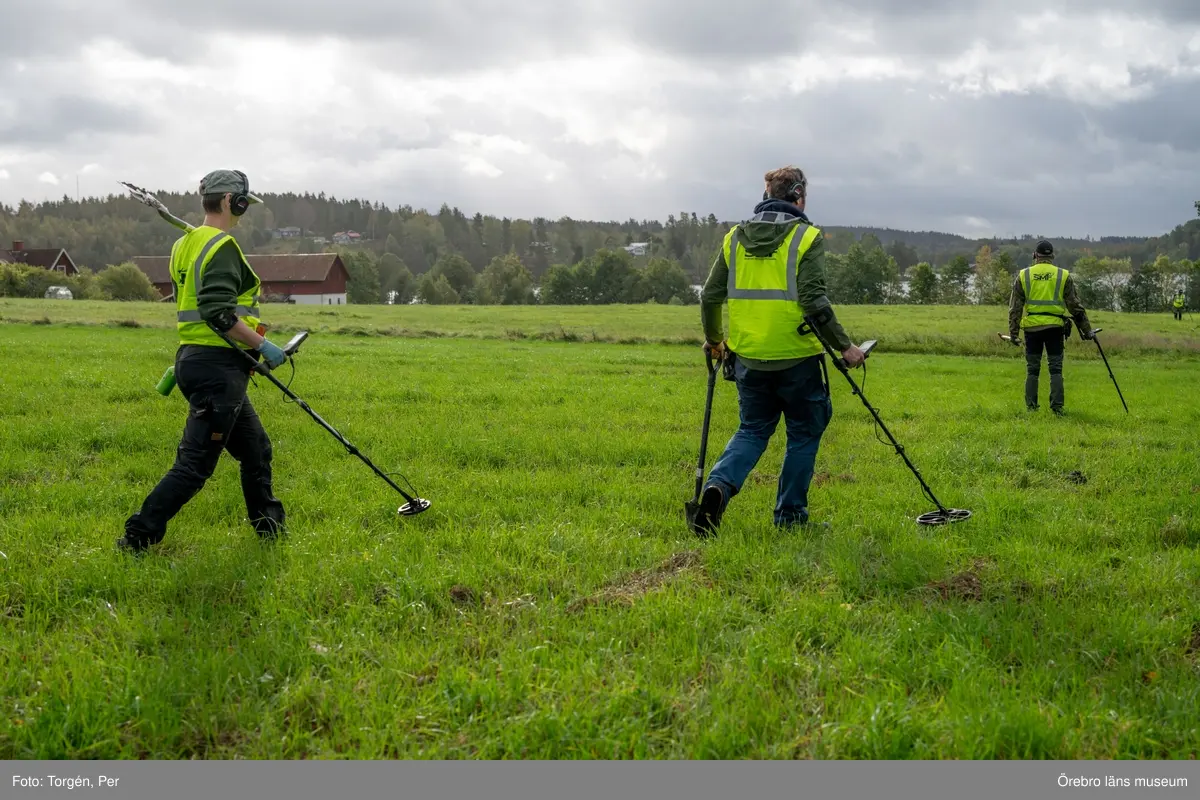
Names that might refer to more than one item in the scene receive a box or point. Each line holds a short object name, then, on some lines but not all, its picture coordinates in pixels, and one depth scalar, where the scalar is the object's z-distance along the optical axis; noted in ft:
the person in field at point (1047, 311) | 47.14
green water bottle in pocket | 22.43
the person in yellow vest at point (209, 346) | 20.68
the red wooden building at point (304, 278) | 373.40
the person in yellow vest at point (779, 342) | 22.88
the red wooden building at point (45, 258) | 412.98
